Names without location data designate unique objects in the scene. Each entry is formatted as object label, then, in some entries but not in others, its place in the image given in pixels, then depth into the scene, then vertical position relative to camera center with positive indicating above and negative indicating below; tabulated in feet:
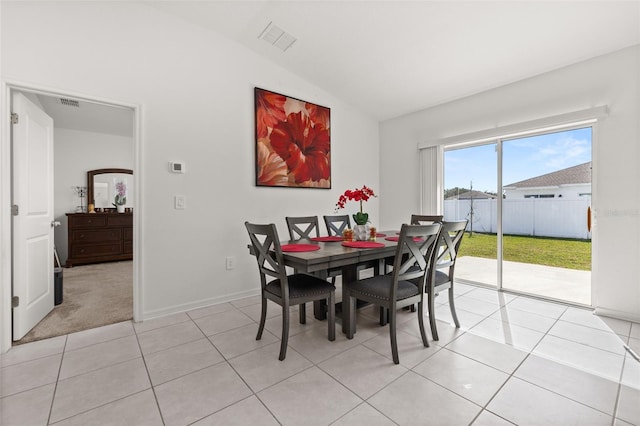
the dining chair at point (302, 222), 10.09 -0.46
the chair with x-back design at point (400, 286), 6.31 -1.92
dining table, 6.26 -1.03
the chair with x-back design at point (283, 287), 6.43 -1.96
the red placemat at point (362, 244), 7.55 -0.94
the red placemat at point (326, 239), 9.09 -0.92
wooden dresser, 16.25 -1.62
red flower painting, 11.23 +3.05
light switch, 9.38 +0.30
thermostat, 9.23 +1.48
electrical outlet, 10.52 -1.97
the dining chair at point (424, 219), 10.34 -0.30
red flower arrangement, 8.44 +0.41
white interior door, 7.37 -0.13
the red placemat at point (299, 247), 7.18 -0.97
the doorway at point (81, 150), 14.51 +3.92
